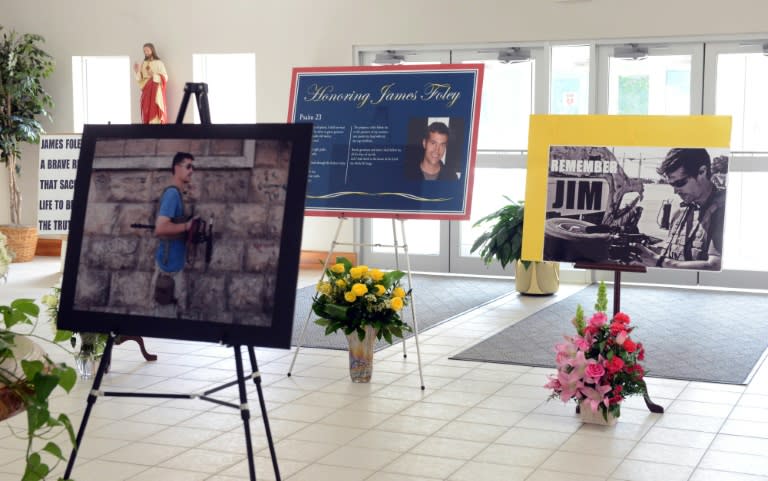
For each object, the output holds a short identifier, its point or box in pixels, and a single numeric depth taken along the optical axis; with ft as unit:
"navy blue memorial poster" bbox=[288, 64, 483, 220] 18.12
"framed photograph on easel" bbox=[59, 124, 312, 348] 10.13
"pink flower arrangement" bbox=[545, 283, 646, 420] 14.96
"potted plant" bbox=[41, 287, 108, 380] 17.61
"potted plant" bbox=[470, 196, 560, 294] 28.73
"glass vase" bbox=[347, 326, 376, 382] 17.92
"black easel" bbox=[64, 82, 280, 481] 10.14
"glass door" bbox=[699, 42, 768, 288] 29.07
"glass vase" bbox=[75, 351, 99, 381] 17.97
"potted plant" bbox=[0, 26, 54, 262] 35.35
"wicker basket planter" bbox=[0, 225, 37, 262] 35.99
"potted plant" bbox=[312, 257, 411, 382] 17.46
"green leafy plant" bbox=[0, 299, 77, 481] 7.60
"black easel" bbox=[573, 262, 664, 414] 15.96
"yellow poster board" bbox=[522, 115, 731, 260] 16.10
